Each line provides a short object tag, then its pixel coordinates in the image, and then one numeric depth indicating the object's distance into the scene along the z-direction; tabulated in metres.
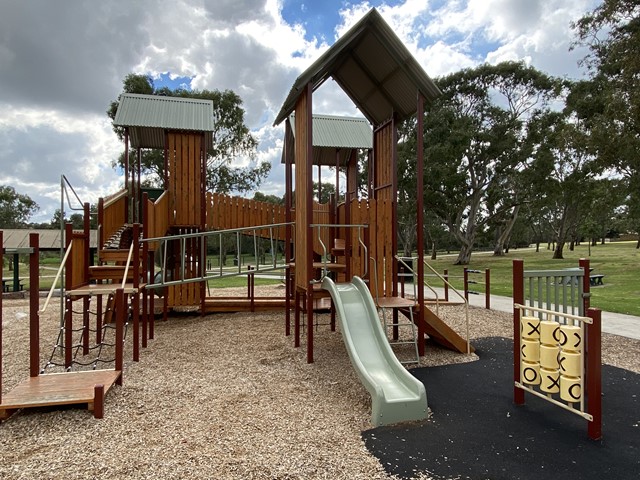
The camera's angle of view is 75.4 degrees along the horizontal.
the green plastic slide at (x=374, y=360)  4.30
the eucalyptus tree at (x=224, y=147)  28.47
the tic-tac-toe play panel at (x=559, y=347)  3.79
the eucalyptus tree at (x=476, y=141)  29.36
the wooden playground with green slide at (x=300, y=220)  6.47
